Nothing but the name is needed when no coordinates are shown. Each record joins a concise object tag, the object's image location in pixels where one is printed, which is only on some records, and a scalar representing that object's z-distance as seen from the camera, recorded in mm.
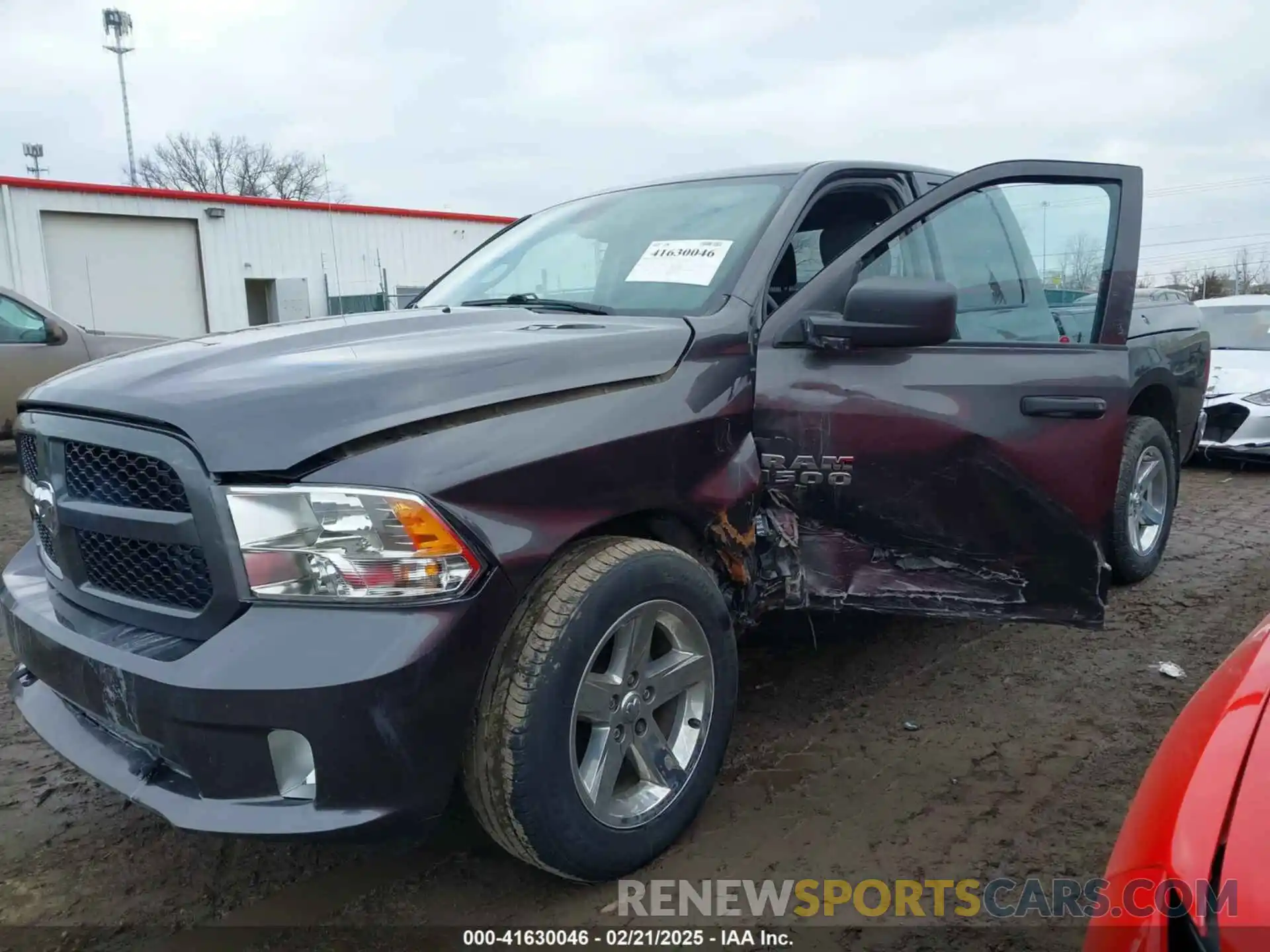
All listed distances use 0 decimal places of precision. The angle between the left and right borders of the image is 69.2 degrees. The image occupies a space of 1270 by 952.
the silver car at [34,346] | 8438
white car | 7402
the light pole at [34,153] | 42719
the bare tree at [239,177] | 47531
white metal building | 17094
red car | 1147
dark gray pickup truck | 1841
